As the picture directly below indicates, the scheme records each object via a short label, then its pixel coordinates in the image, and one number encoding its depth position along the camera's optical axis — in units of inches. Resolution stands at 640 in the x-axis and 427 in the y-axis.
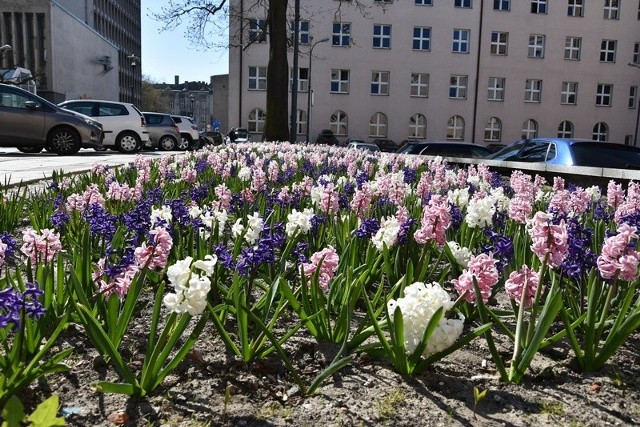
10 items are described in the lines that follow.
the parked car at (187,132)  1341.0
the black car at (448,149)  705.0
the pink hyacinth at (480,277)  88.3
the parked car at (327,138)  1915.6
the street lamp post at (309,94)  1931.6
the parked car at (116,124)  951.0
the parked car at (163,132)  1181.1
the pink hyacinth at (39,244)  108.0
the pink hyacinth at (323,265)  104.6
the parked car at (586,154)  439.6
